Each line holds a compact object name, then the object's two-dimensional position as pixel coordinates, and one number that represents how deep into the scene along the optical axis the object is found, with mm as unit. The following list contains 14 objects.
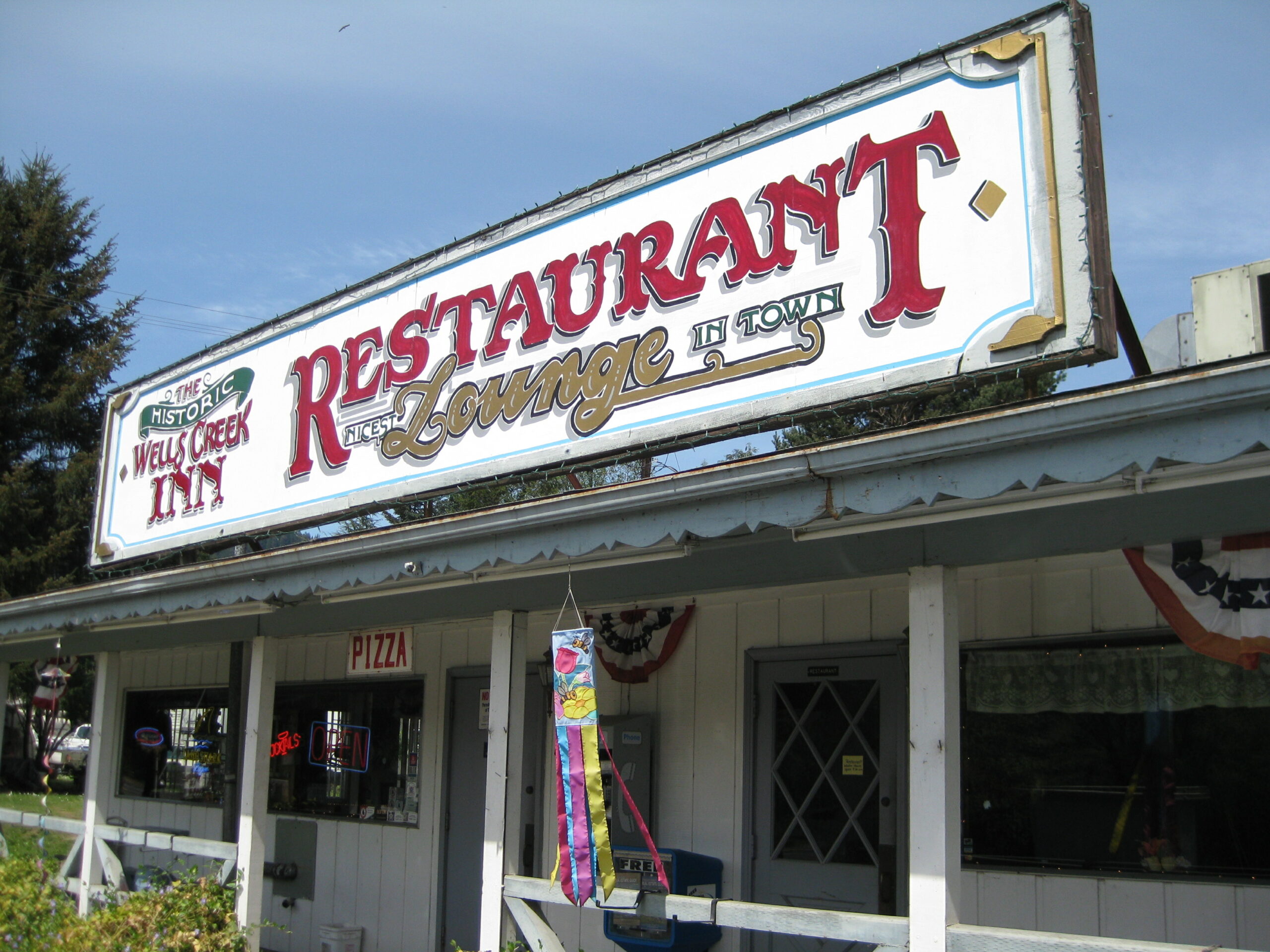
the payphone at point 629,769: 7195
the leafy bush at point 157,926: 6988
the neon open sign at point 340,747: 9211
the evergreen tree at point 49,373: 27031
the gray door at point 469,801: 7977
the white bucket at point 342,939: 8727
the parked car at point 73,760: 32250
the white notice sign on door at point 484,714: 8305
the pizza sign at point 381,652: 8539
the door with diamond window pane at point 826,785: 6211
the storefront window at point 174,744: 11188
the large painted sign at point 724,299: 4730
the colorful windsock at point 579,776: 5012
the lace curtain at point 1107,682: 5105
